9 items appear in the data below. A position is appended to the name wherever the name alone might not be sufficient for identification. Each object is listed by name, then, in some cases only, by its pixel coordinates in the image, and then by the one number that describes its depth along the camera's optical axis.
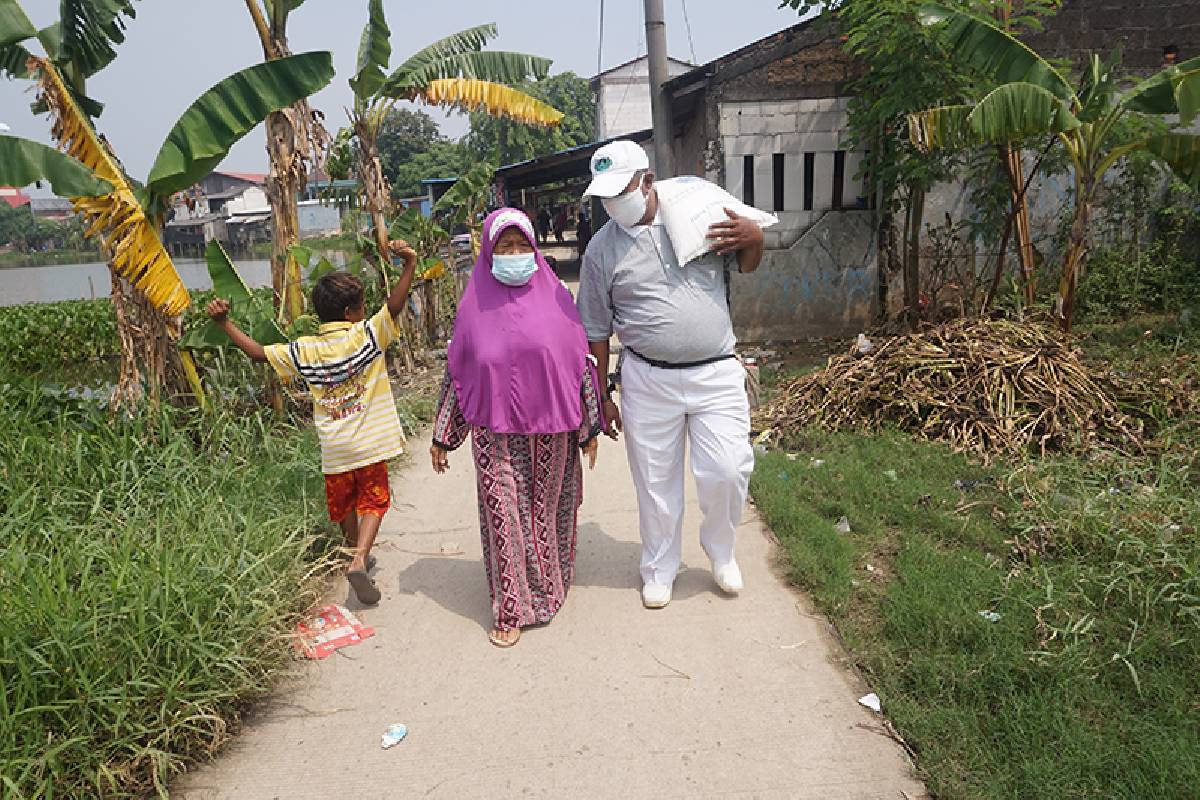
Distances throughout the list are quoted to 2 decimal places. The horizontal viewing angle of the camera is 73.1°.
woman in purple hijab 3.22
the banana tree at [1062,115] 5.56
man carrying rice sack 3.24
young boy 3.54
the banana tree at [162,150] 4.76
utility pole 8.07
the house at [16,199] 67.25
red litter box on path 3.40
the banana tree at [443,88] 8.59
